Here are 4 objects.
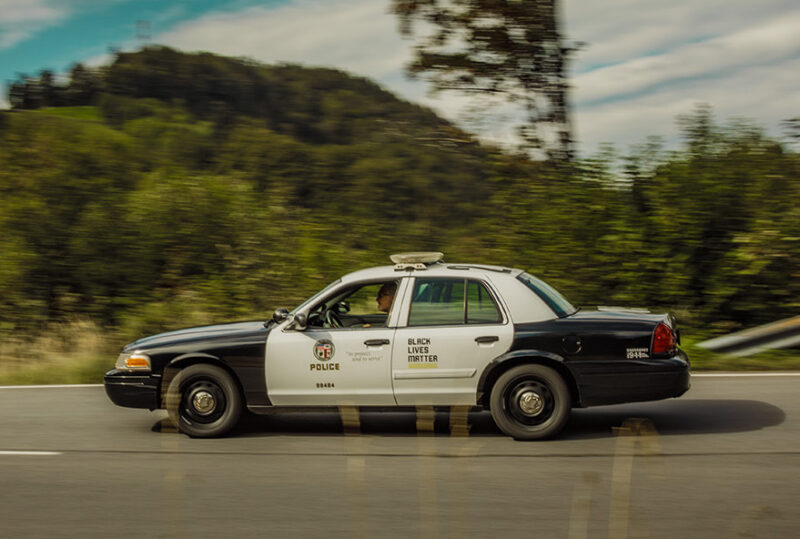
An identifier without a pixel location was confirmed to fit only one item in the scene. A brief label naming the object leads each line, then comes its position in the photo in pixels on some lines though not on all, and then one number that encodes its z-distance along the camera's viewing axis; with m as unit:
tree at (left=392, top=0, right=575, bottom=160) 16.75
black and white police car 7.51
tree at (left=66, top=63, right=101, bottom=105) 36.56
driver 7.99
